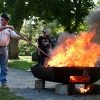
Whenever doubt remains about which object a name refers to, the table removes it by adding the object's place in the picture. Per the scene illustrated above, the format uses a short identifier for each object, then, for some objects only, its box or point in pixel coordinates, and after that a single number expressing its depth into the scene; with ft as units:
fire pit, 25.74
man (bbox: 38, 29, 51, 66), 45.57
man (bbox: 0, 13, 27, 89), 28.23
